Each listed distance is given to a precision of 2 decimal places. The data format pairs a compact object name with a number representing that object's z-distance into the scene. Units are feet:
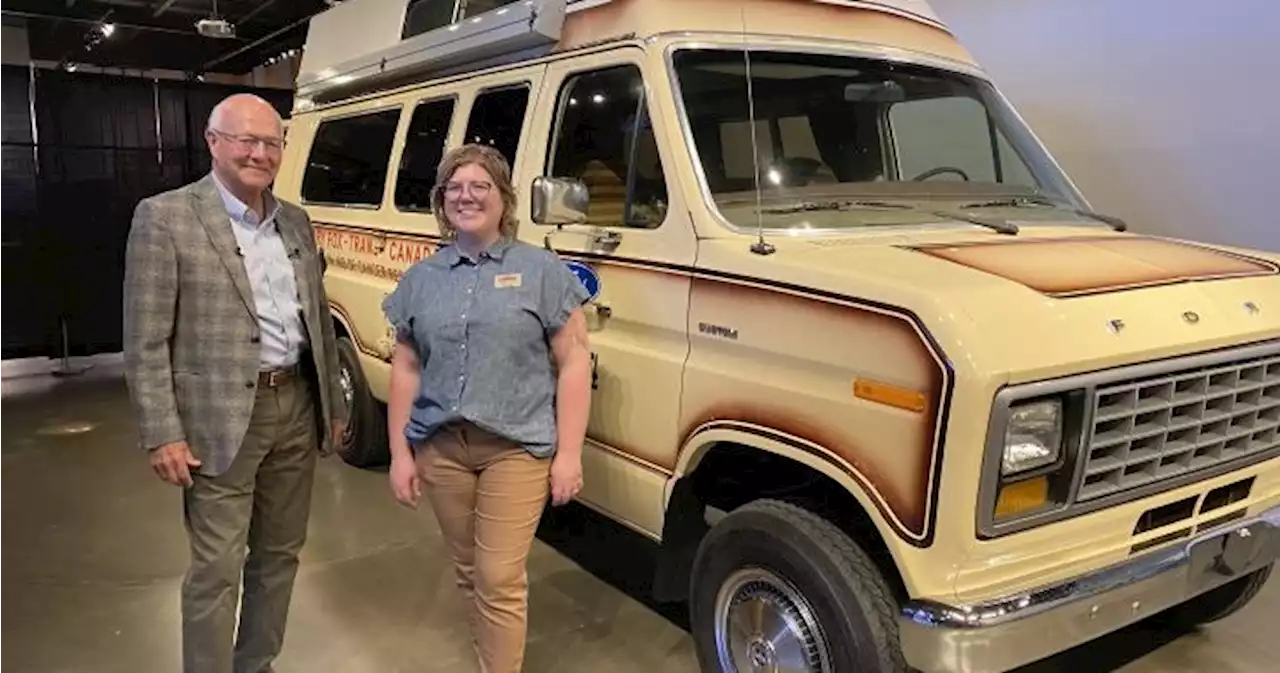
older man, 9.09
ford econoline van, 8.30
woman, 9.77
